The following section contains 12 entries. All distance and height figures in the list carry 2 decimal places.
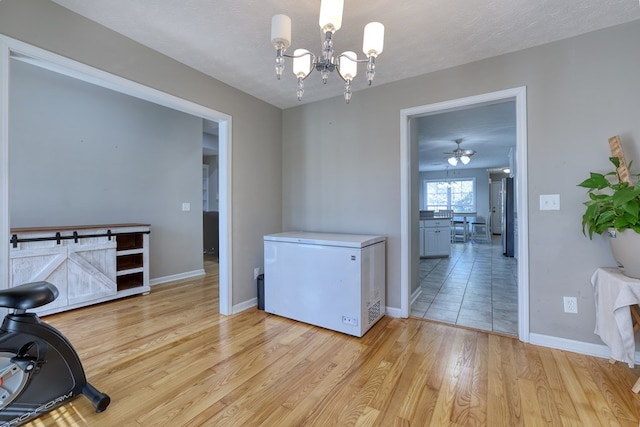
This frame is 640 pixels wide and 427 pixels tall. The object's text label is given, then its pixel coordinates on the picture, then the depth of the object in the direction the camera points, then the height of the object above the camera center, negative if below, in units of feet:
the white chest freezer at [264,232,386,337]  7.68 -2.00
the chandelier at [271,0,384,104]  4.31 +2.91
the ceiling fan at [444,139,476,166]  20.19 +4.28
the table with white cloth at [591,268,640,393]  5.25 -2.05
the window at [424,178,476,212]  33.60 +2.20
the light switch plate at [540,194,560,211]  6.93 +0.25
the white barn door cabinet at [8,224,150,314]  8.63 -1.59
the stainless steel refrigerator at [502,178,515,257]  19.29 -0.37
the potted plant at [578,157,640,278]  5.14 -0.11
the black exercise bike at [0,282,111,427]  4.36 -2.53
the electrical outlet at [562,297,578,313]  6.77 -2.30
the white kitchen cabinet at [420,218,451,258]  19.34 -1.80
